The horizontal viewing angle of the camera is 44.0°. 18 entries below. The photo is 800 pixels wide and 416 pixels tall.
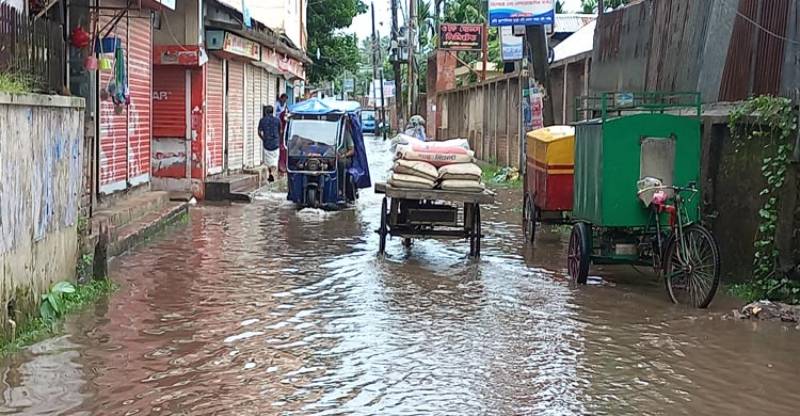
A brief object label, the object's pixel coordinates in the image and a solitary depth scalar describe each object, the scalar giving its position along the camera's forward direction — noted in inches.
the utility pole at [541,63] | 699.4
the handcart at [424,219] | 475.8
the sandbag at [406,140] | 498.4
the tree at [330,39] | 1627.2
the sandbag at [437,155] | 473.1
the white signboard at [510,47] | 1117.7
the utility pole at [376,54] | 2861.7
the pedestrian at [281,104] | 944.9
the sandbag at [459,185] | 464.1
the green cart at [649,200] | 370.0
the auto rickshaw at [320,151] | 690.8
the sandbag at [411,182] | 466.9
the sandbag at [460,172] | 465.7
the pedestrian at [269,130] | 900.0
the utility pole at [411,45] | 1841.8
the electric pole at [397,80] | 2163.9
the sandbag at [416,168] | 466.3
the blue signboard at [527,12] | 701.3
